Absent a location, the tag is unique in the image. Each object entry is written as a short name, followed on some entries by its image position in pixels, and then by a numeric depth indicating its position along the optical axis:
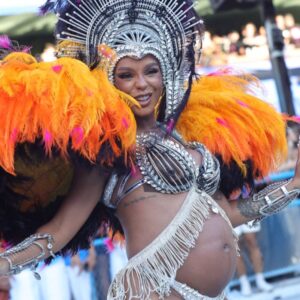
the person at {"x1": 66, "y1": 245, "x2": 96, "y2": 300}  5.51
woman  2.80
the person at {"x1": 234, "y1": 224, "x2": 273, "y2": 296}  6.31
